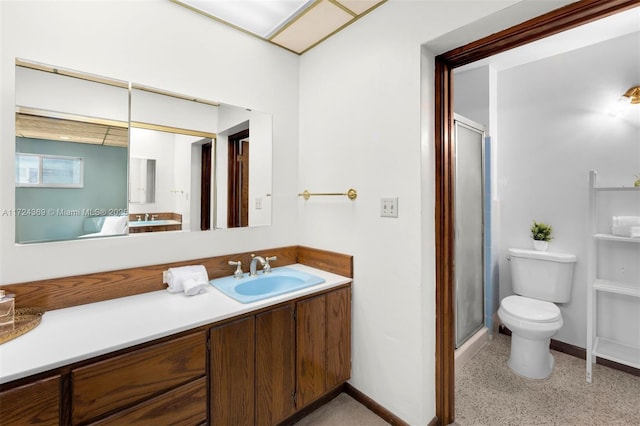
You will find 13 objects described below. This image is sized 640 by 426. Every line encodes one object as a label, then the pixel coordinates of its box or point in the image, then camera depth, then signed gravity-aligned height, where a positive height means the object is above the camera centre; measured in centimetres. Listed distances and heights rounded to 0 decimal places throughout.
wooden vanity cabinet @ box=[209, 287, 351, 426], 127 -74
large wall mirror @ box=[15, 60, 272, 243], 129 +30
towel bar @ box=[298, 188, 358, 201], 184 +14
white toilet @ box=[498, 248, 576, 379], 203 -70
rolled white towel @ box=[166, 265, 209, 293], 154 -34
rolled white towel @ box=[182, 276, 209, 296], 150 -37
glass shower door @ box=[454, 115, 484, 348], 231 -10
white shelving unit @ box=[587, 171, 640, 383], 197 -51
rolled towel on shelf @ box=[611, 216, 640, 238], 194 -7
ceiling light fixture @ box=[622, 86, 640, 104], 201 +85
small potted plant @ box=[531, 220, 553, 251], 243 -18
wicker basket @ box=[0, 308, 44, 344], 103 -43
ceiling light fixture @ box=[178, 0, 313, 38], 166 +122
